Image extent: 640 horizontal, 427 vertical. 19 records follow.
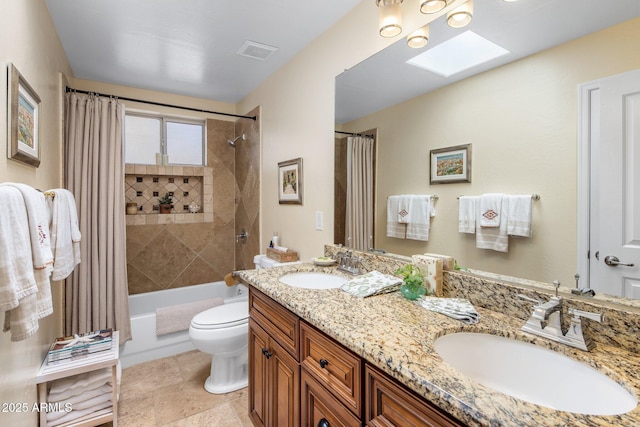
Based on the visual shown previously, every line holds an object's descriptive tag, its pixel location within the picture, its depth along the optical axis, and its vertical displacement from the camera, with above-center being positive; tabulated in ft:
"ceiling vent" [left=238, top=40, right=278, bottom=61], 7.10 +4.03
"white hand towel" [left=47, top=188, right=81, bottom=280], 4.79 -0.39
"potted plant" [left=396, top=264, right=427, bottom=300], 3.93 -0.99
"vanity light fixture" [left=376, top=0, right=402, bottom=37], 4.40 +2.96
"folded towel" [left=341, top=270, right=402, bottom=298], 4.19 -1.09
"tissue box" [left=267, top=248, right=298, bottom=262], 7.61 -1.15
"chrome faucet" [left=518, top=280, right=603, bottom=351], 2.68 -1.09
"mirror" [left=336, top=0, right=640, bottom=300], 2.97 +1.23
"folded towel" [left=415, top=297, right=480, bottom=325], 3.23 -1.13
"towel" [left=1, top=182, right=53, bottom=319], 3.22 -0.41
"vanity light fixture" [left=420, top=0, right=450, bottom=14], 3.86 +2.72
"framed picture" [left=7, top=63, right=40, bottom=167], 3.81 +1.34
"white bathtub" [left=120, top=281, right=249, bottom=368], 8.38 -3.46
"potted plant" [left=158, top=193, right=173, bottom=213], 10.79 +0.30
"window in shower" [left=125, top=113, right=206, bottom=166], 10.63 +2.67
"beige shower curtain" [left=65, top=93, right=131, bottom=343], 7.80 +0.00
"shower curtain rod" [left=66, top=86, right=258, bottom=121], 7.79 +3.20
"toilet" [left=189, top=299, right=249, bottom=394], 6.69 -3.02
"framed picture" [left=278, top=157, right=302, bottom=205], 7.51 +0.80
